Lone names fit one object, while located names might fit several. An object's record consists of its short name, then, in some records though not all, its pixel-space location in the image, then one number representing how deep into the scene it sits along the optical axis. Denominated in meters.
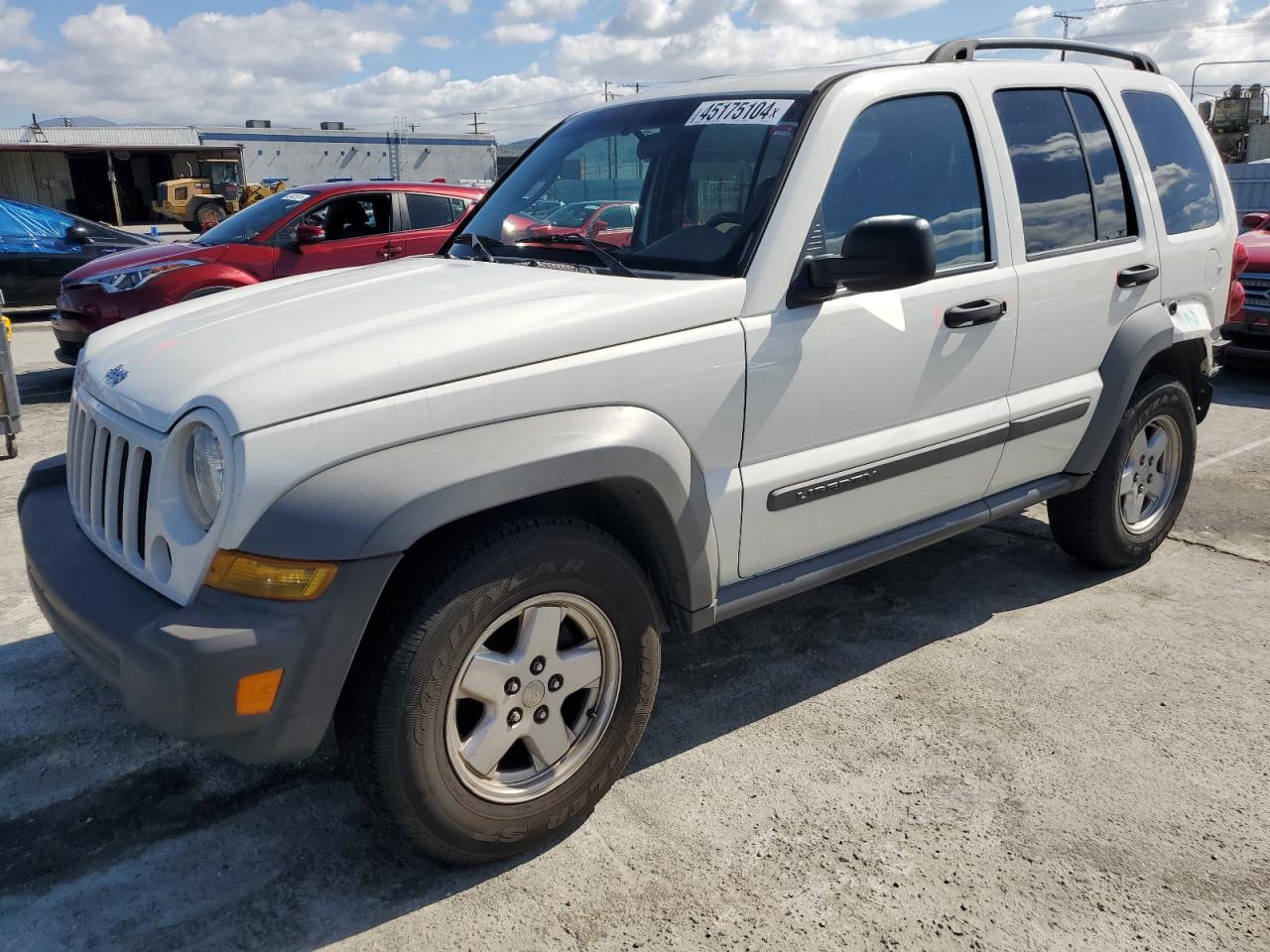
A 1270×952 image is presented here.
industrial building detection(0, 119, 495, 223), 45.94
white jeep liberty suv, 2.18
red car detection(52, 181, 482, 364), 8.09
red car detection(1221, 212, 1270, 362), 8.26
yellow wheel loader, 36.97
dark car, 11.45
